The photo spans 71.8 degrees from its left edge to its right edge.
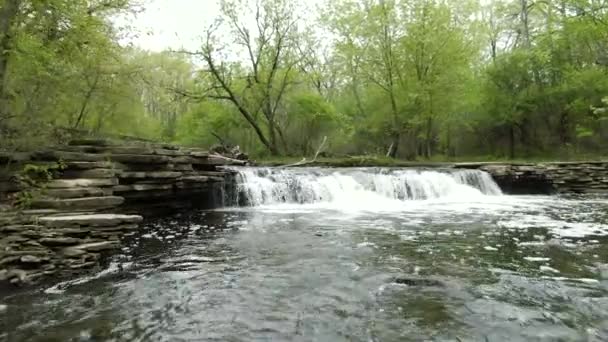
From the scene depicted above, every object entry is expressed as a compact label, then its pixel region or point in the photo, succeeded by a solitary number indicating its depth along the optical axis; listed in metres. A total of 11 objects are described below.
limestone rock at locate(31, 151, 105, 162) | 7.79
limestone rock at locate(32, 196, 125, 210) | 6.63
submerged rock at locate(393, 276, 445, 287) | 5.11
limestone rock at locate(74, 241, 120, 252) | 5.81
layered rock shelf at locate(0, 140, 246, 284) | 5.39
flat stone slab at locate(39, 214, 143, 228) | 5.78
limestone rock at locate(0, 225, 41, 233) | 5.41
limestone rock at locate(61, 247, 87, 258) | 5.59
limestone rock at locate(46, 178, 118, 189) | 7.12
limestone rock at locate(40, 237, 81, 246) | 5.50
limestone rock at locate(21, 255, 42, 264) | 5.20
